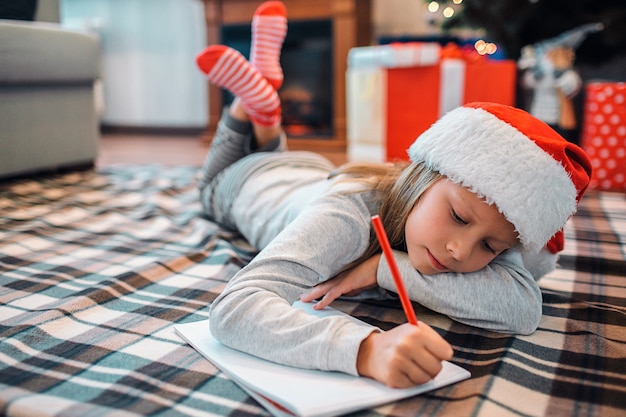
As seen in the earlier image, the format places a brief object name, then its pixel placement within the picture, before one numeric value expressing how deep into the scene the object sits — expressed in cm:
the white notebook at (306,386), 50
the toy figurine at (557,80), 179
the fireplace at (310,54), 245
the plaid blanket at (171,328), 54
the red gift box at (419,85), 181
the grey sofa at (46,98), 153
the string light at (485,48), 221
